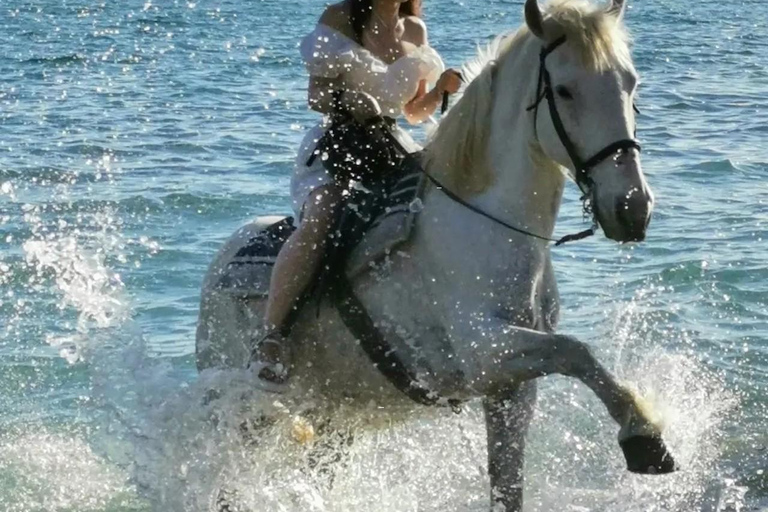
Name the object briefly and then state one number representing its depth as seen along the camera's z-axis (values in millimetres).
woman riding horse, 10875
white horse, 9273
